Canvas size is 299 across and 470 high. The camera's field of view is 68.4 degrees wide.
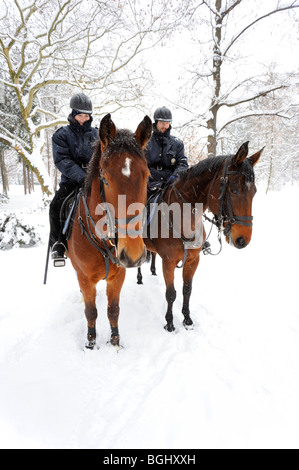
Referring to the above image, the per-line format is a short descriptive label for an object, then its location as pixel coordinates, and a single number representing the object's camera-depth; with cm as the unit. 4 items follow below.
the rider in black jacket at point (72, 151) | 288
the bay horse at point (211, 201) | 273
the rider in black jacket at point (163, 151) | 408
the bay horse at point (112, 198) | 170
